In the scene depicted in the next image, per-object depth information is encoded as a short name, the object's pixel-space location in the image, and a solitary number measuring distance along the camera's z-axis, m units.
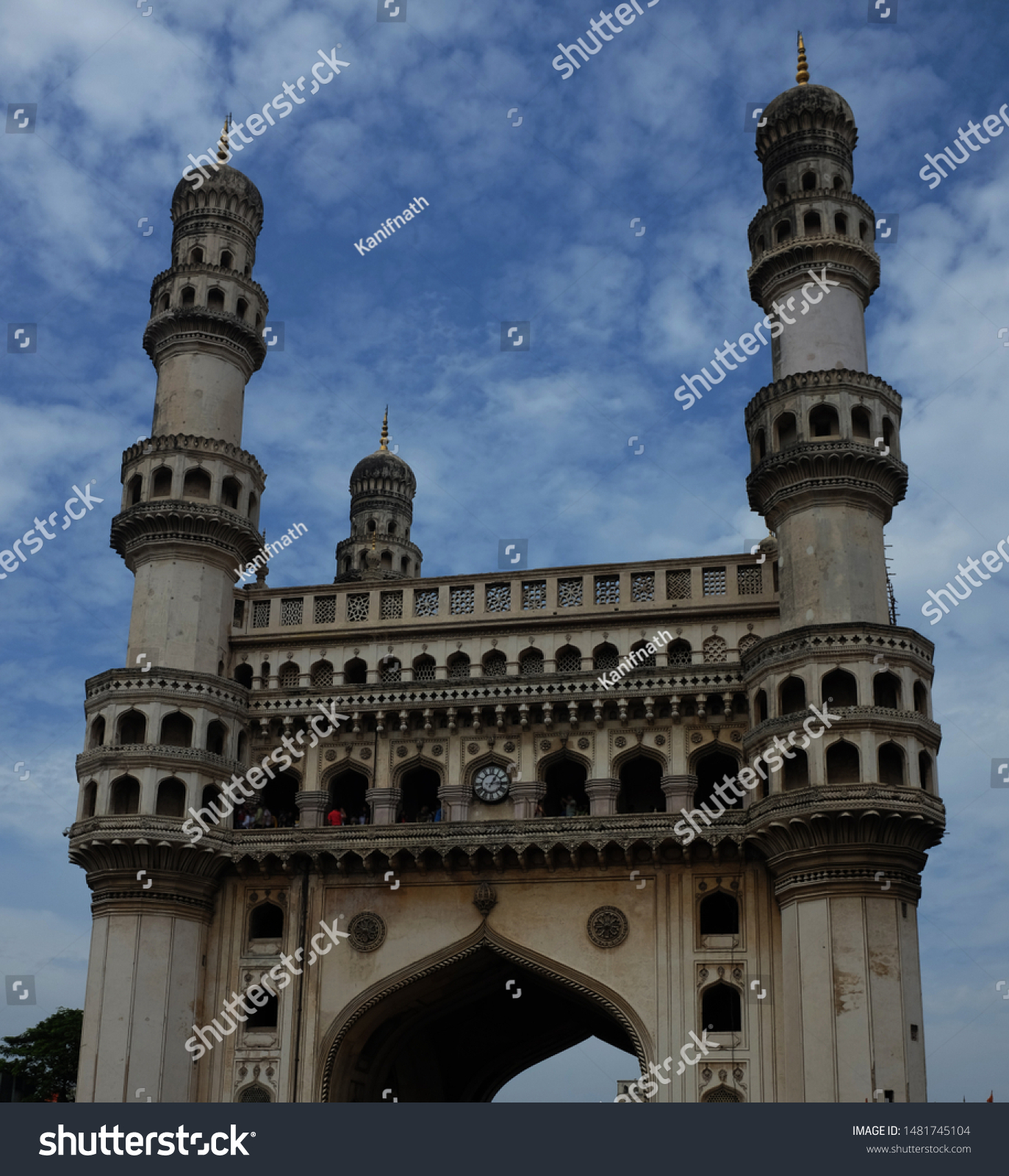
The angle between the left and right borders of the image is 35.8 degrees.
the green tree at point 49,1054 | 49.25
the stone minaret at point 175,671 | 32.19
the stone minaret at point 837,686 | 29.41
